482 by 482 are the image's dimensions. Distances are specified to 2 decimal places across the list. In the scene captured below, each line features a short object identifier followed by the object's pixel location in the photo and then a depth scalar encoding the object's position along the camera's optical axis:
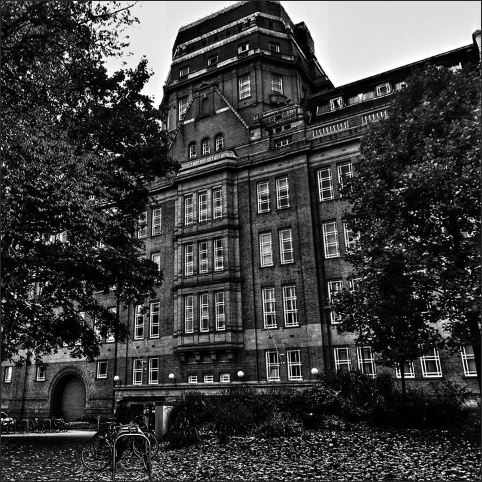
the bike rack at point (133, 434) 10.15
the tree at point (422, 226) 13.89
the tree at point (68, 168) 12.66
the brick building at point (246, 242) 31.34
